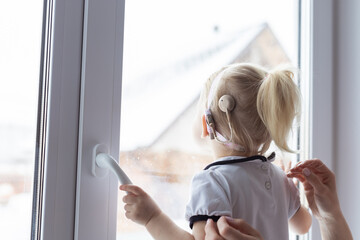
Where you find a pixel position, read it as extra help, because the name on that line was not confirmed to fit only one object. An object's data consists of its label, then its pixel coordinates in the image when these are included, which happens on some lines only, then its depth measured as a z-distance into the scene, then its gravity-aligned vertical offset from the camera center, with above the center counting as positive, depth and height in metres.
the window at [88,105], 0.75 +0.04
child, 0.80 -0.05
